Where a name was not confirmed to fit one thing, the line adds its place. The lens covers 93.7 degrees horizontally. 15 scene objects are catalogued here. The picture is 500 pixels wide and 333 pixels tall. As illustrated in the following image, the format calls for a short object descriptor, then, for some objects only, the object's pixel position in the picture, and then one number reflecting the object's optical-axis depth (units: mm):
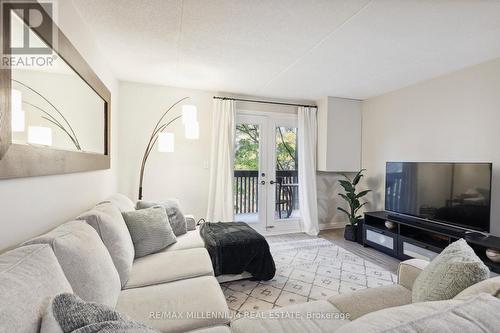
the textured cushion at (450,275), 979
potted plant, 3750
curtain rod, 3739
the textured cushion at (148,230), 1958
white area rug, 2117
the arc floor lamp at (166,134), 2846
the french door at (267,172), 4016
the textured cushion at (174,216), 2520
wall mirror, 1035
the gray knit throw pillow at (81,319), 672
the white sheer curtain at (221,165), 3658
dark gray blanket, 2209
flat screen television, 2393
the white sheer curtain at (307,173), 4137
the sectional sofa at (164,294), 620
